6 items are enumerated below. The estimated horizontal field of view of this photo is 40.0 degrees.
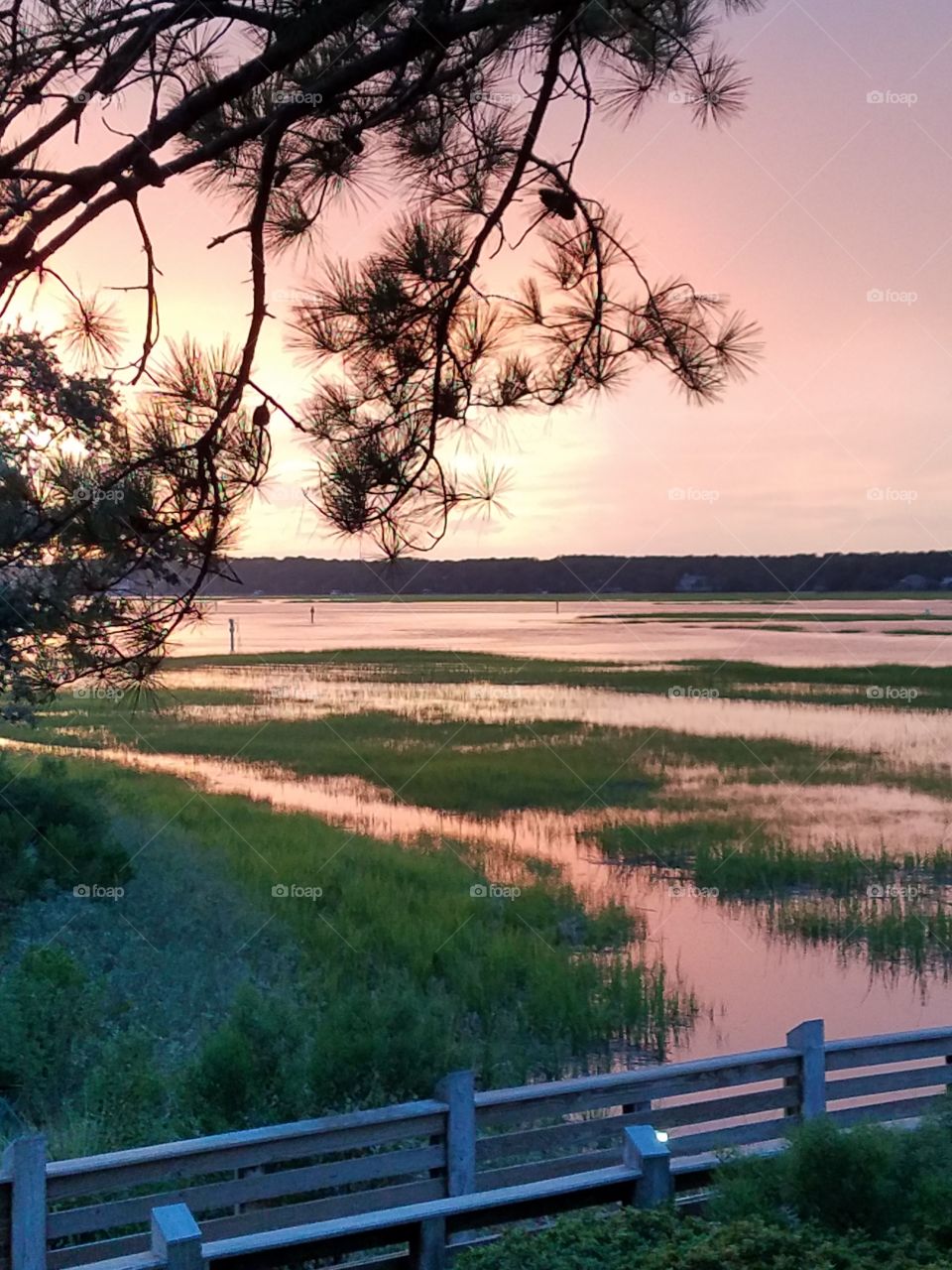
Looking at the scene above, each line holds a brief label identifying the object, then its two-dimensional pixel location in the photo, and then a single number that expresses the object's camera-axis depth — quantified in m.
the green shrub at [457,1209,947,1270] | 4.29
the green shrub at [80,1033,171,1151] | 6.96
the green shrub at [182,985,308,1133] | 6.90
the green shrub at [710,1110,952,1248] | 4.91
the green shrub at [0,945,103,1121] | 8.15
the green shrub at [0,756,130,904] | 13.28
